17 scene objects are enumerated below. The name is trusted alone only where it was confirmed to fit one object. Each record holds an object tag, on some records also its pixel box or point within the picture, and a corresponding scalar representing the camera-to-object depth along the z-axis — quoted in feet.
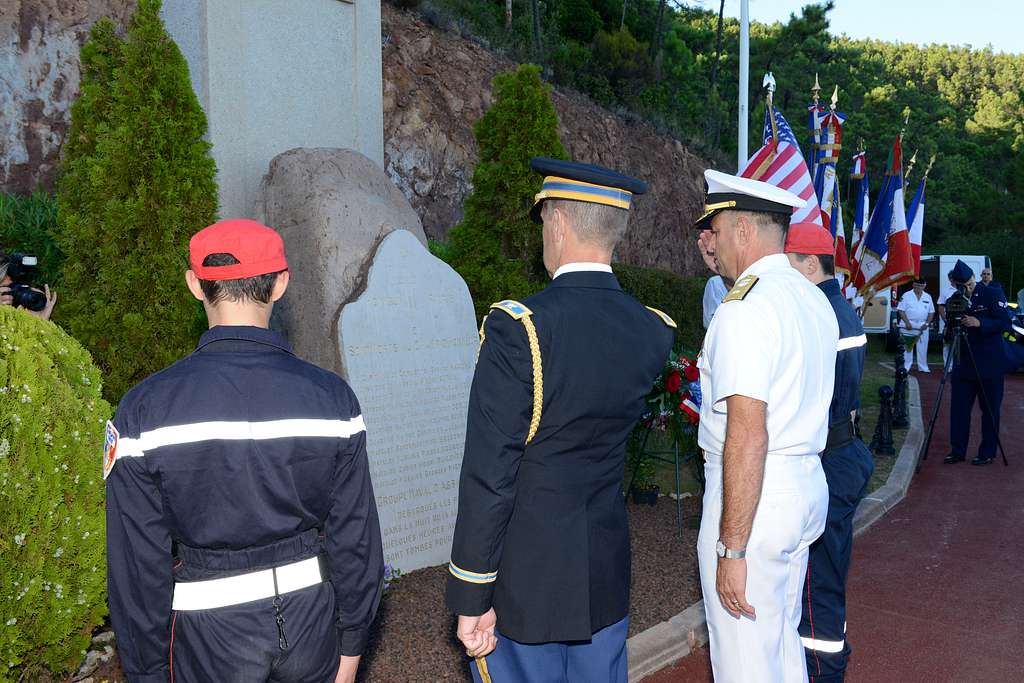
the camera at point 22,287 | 16.93
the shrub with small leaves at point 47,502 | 10.80
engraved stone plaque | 16.98
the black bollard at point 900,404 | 40.42
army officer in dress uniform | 8.20
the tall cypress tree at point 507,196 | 22.97
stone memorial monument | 18.90
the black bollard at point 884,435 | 34.24
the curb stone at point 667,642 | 15.16
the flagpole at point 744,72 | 47.67
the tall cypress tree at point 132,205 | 16.96
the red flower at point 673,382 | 21.93
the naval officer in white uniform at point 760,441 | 9.37
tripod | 33.24
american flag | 31.96
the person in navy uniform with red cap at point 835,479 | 13.19
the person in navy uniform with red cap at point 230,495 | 7.31
